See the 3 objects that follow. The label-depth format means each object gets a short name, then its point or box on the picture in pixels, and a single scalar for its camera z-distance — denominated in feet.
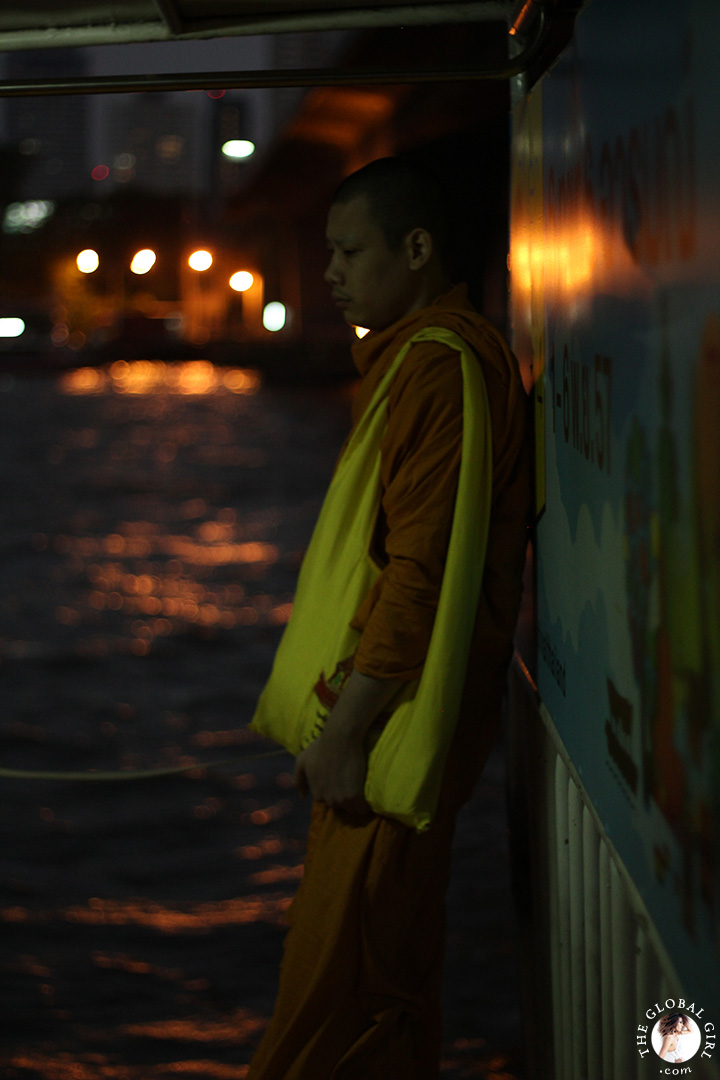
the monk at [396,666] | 11.61
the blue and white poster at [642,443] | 9.30
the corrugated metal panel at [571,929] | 10.33
